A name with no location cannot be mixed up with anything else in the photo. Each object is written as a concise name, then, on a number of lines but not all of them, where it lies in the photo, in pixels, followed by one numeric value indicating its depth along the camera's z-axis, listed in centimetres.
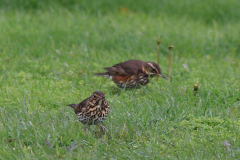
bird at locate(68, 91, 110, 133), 1052
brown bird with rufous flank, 1521
